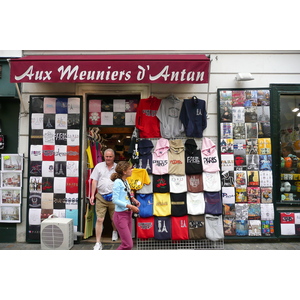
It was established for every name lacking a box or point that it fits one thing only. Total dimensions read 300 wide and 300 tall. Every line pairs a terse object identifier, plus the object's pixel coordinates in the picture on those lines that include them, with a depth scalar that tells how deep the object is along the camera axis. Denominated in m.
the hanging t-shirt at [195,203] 5.08
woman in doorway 3.81
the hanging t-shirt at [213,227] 5.00
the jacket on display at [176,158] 5.16
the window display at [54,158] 5.49
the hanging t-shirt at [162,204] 5.09
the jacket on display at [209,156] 5.17
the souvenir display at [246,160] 5.45
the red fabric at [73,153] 5.52
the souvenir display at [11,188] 5.51
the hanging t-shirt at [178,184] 5.12
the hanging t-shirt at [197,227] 5.06
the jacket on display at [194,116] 5.31
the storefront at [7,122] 5.52
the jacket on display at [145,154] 5.19
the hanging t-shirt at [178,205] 5.08
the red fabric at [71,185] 5.50
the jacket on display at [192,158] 5.16
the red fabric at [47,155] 5.52
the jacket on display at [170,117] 5.34
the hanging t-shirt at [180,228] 5.04
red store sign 4.58
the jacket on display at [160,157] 5.15
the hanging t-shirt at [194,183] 5.14
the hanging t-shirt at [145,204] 5.06
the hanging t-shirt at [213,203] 5.07
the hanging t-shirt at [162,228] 5.06
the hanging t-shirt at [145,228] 5.06
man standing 5.12
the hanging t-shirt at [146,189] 5.10
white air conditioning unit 4.89
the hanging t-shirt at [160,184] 5.12
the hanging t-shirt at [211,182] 5.11
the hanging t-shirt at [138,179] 5.03
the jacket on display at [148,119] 5.36
